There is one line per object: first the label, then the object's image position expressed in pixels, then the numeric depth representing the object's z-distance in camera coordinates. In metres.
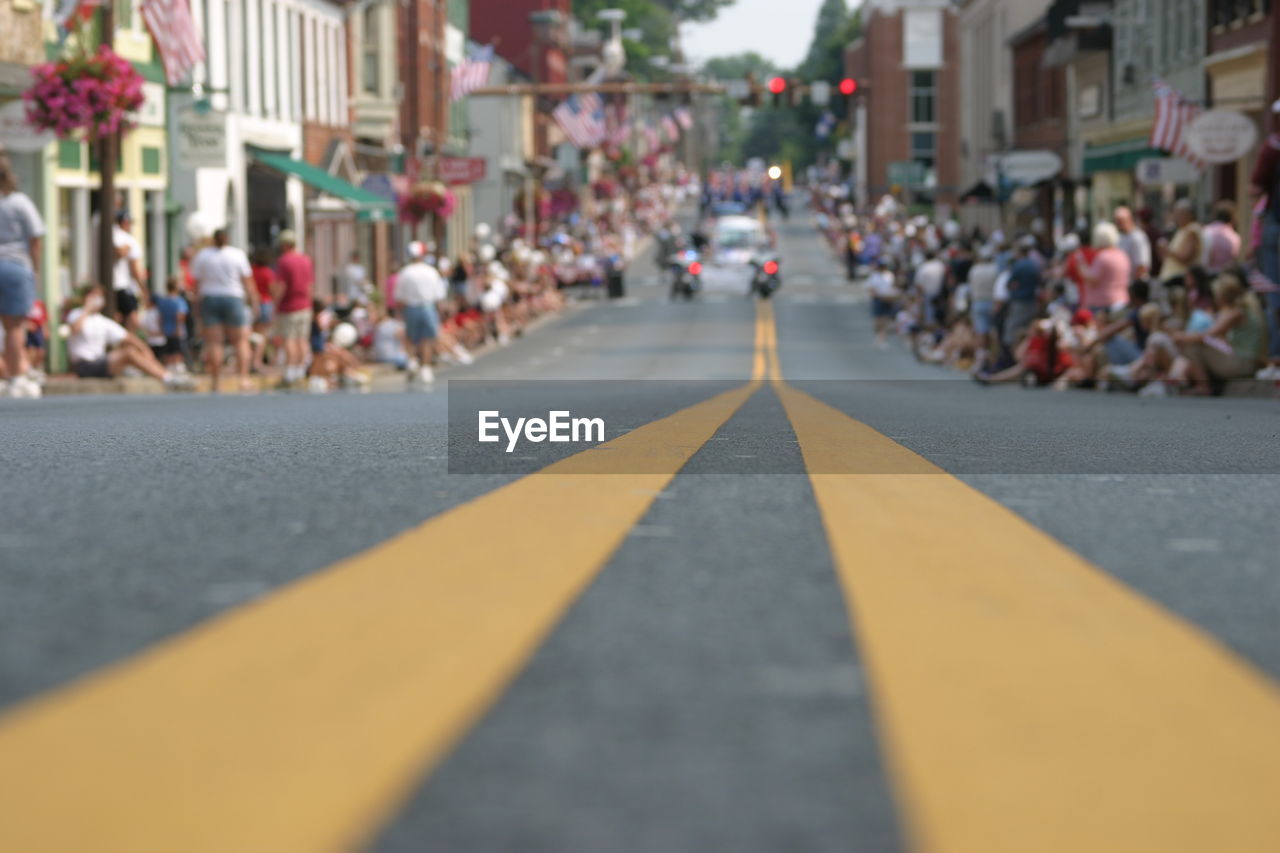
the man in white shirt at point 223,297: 22.45
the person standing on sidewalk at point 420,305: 31.05
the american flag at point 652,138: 185.62
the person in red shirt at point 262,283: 28.08
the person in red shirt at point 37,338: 25.30
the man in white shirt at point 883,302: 46.31
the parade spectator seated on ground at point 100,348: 23.80
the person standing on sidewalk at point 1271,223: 19.08
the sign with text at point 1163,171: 35.78
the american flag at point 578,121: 66.31
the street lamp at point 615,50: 126.12
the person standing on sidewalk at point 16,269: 18.11
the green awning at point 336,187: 45.56
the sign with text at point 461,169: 56.66
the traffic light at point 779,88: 60.58
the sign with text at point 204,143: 34.16
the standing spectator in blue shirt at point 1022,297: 26.64
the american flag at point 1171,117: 31.27
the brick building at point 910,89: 124.06
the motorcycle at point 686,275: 67.75
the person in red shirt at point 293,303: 25.47
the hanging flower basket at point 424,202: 51.25
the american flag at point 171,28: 27.81
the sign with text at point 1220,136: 27.50
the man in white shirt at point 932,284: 39.03
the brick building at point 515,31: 116.06
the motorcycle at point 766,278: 68.50
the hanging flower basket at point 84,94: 24.81
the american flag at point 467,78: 56.66
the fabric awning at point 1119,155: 47.44
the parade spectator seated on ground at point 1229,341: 18.55
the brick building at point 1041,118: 62.81
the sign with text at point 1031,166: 47.31
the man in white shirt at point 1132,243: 25.39
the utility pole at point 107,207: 24.33
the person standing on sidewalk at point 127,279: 26.50
